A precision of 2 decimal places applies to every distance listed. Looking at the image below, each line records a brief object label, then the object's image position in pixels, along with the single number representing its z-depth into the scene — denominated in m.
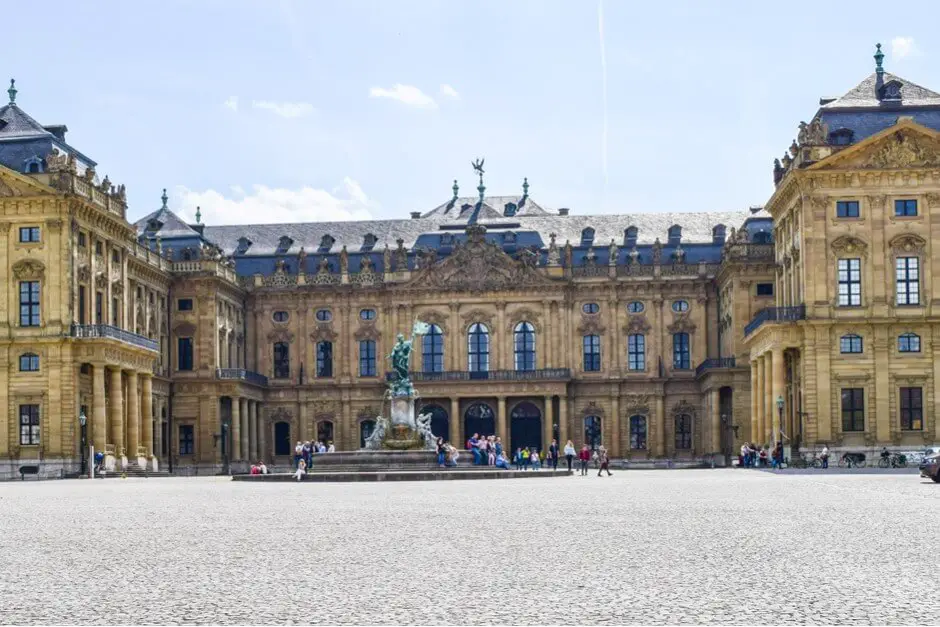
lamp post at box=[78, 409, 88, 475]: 65.50
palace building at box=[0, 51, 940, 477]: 64.12
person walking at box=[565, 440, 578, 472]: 62.16
